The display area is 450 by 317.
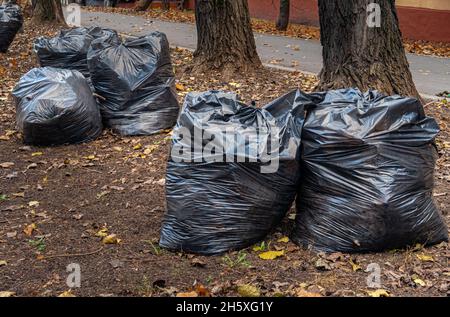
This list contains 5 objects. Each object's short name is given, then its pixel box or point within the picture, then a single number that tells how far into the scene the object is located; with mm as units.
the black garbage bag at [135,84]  12362
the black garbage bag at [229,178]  7292
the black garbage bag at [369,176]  7175
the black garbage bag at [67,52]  14435
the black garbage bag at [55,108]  11863
